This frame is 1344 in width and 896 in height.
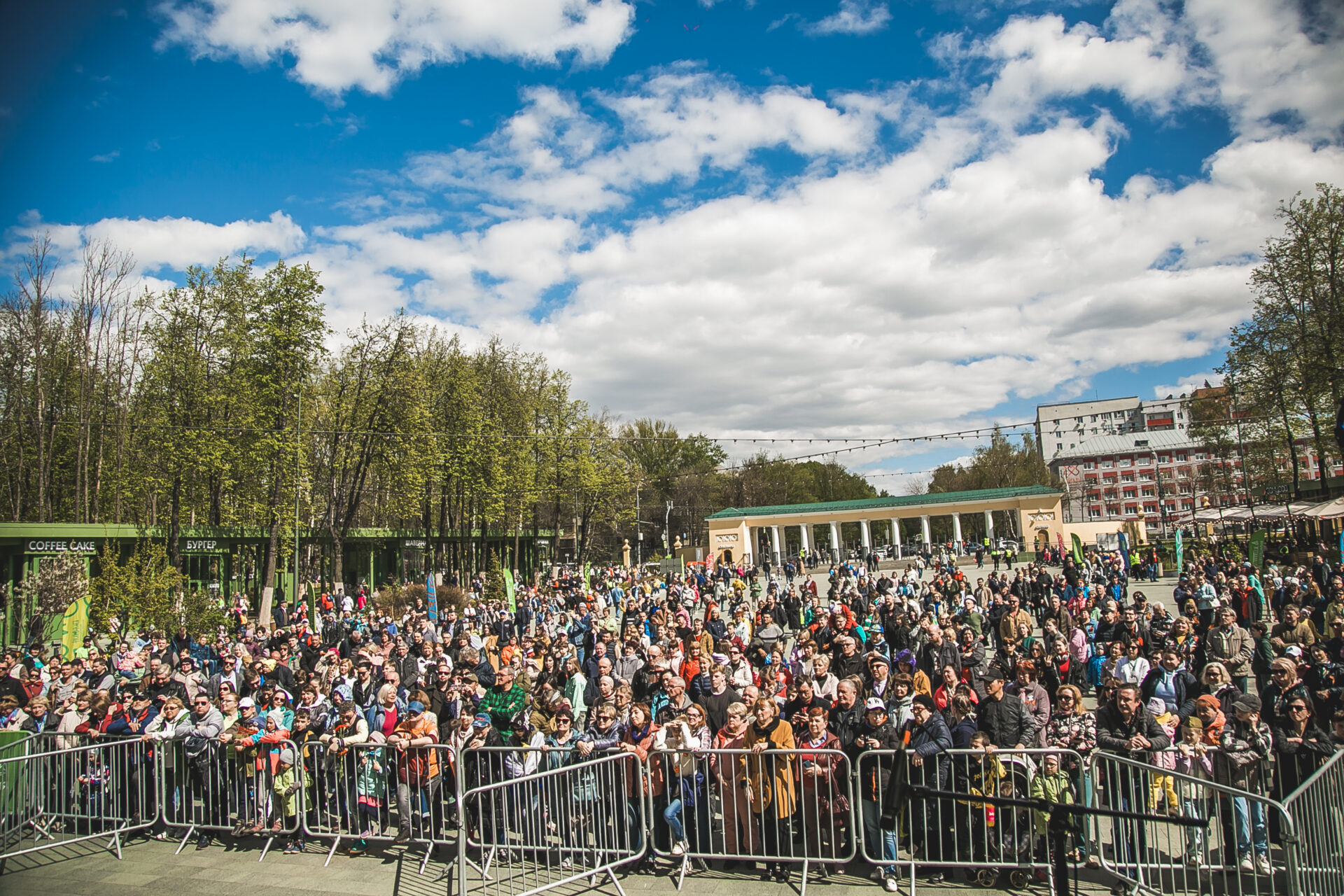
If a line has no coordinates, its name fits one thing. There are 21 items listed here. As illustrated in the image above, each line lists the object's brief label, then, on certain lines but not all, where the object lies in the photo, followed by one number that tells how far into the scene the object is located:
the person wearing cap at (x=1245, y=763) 5.17
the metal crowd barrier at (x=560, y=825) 5.78
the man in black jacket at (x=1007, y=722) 6.36
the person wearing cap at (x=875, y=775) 5.62
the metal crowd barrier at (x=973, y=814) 5.48
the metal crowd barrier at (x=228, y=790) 6.82
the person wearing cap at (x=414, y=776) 6.56
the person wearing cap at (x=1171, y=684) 7.29
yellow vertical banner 18.16
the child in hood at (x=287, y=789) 6.79
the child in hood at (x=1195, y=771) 5.12
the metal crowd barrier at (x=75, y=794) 7.10
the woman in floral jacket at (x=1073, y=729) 5.76
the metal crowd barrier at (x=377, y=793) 6.60
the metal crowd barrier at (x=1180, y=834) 4.93
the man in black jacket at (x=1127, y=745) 5.30
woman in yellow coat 5.80
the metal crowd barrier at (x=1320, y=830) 4.34
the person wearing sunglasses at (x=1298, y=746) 5.50
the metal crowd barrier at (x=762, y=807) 5.79
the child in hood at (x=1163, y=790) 5.29
